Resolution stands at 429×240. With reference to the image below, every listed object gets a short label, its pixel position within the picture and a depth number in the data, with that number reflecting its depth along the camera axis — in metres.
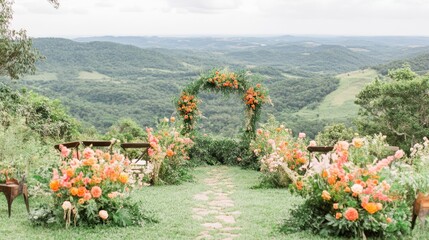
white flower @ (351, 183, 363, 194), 4.88
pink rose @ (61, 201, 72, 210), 5.25
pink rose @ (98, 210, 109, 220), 5.38
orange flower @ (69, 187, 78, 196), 5.37
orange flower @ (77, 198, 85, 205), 5.37
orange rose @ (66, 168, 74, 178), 5.49
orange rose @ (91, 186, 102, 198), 5.35
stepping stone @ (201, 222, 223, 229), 5.84
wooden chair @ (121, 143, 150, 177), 9.62
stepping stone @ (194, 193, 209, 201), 8.16
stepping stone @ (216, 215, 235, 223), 6.20
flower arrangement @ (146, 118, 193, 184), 10.04
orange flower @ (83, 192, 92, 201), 5.35
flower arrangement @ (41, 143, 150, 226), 5.45
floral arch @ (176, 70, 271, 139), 13.74
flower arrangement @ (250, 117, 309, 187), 9.57
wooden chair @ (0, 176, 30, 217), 6.05
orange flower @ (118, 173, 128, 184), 5.62
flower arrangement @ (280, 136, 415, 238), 4.99
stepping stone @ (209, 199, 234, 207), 7.50
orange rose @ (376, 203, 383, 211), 4.88
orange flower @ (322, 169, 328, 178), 5.34
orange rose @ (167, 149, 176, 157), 10.44
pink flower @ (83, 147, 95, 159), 5.73
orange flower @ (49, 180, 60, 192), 5.41
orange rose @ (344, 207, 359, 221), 4.83
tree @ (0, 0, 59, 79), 13.88
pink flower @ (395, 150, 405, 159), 5.44
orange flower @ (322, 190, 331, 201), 5.08
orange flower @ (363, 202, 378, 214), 4.85
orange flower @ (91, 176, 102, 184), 5.47
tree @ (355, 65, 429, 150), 26.27
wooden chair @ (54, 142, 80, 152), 8.67
